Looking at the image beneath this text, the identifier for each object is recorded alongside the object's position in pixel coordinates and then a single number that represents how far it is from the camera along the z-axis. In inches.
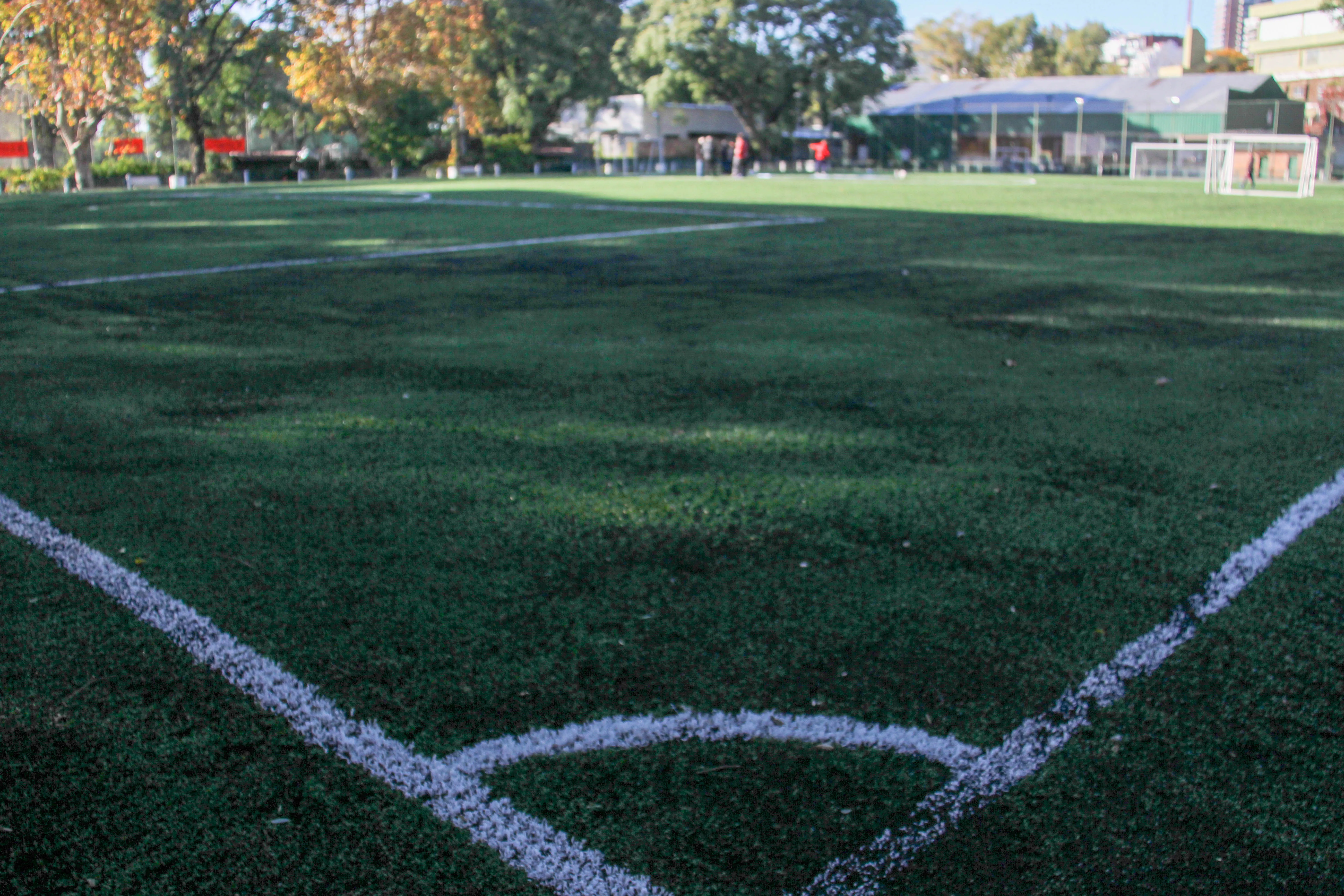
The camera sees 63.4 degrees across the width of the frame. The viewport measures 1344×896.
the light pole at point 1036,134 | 2122.3
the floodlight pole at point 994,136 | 2097.7
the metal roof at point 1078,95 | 2171.5
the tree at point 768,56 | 2154.3
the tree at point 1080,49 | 3796.8
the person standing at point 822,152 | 1656.0
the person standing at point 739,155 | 1514.5
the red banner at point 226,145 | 1733.5
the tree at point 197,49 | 1507.1
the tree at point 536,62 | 1947.6
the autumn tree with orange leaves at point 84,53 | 1341.0
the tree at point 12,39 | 1309.1
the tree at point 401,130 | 1788.9
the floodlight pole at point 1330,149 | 1487.5
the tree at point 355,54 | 1702.8
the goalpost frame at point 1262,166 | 1056.8
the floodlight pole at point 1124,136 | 1969.7
